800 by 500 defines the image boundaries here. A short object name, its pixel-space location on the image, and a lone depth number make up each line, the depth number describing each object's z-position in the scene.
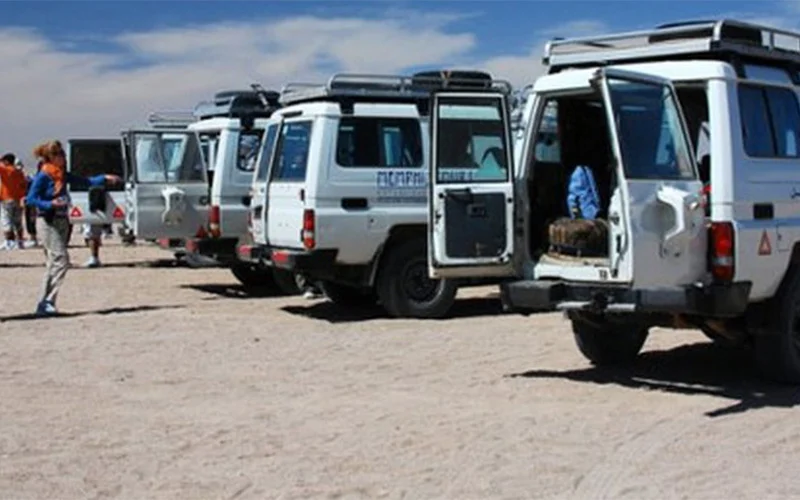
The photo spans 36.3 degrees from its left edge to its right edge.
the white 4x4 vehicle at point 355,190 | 12.62
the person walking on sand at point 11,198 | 23.94
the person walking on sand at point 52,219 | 13.31
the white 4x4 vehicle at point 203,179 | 15.00
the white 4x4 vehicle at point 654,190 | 8.12
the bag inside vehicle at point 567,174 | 9.12
